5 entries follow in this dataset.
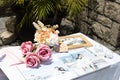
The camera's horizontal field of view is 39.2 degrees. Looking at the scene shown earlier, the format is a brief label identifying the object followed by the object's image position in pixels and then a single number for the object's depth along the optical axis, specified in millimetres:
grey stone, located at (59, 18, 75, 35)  2016
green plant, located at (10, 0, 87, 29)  1617
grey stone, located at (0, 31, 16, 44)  1880
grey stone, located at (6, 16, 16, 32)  1877
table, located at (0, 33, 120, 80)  968
